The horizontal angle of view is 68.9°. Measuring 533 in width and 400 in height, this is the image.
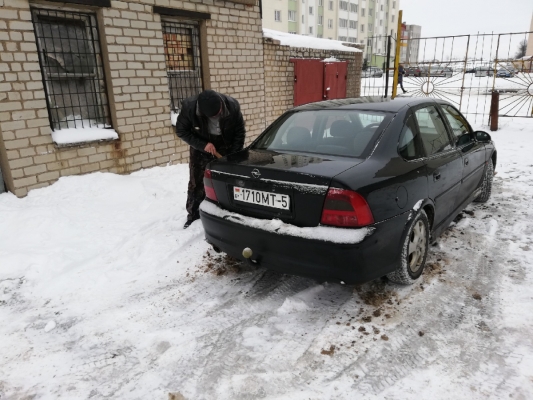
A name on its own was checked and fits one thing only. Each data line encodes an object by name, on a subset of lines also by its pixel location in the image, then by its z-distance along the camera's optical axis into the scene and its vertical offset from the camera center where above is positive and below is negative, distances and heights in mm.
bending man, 4105 -560
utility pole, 10548 +600
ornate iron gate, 10641 +58
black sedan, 2541 -790
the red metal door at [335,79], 10211 -67
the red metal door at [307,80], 9539 -79
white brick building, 4828 +111
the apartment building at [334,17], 47281 +7874
